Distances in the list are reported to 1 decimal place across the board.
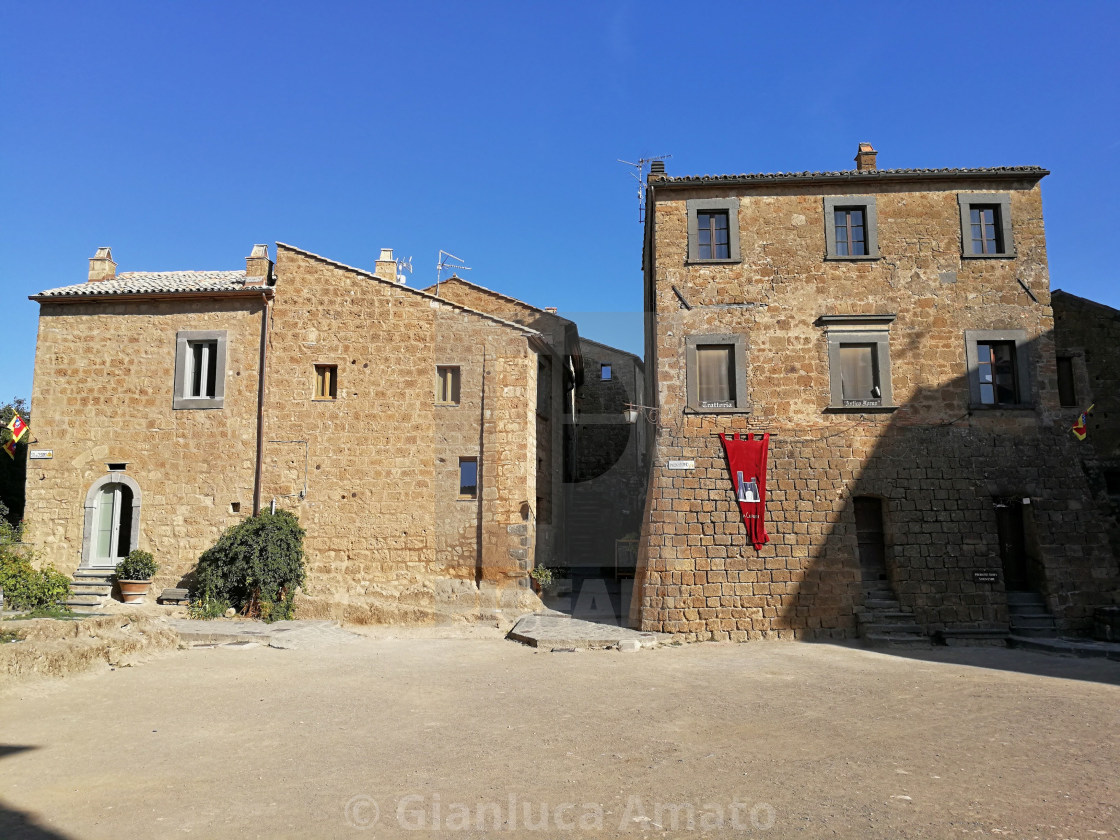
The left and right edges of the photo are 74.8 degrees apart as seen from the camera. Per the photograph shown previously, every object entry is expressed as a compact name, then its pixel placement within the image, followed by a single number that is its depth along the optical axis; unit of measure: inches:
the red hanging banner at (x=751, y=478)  597.9
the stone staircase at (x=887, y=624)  551.8
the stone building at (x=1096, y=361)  746.8
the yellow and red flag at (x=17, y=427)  650.2
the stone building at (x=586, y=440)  826.8
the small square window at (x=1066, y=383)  769.7
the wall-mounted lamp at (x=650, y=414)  641.4
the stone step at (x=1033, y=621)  582.6
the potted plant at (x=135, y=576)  626.8
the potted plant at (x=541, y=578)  659.3
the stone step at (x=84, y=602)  578.9
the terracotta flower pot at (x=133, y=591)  625.9
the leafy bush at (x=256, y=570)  608.7
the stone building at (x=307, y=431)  645.3
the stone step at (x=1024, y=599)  598.9
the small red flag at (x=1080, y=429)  621.6
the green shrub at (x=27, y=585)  506.0
